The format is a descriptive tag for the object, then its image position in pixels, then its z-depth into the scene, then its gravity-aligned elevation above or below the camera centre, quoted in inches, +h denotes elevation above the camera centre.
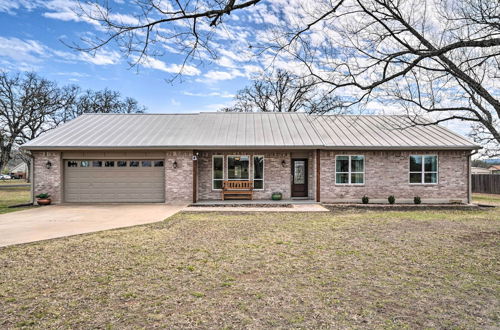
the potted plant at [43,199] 536.7 -61.8
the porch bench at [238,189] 575.8 -45.0
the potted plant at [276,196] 574.6 -58.3
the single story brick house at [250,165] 549.6 +2.4
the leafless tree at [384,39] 161.9 +83.7
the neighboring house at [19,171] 2440.5 -58.5
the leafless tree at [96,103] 1341.0 +301.1
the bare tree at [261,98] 1220.5 +293.3
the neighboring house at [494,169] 1618.4 -11.1
